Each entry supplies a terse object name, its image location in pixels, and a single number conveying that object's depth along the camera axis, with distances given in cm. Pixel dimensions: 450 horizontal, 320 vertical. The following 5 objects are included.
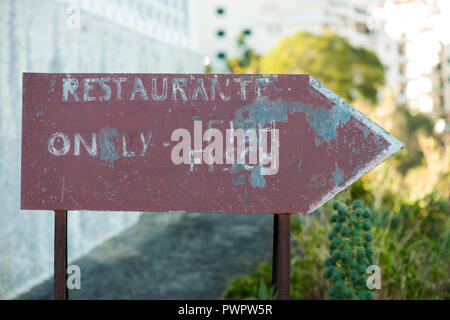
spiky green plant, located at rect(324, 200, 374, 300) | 264
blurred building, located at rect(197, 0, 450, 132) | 3659
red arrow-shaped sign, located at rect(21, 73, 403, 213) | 199
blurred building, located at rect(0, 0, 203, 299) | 318
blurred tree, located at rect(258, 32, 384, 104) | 2195
